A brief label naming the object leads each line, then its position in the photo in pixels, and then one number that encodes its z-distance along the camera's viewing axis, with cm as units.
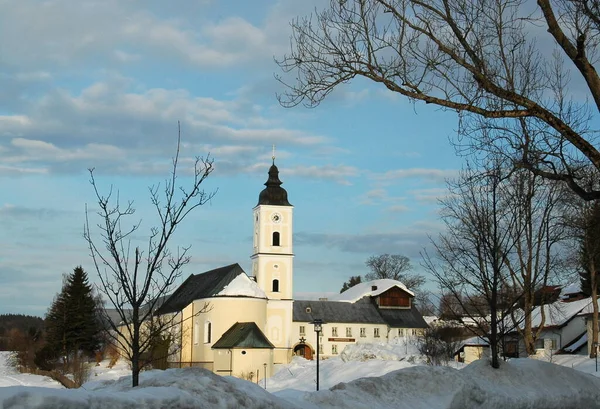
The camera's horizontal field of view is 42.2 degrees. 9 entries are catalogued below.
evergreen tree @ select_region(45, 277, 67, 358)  5869
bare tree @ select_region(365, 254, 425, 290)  10252
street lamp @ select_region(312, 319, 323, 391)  3006
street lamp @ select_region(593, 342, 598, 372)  3886
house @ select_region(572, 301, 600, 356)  4622
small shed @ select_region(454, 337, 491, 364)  5431
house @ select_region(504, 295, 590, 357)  5122
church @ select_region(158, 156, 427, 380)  6350
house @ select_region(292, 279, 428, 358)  8325
